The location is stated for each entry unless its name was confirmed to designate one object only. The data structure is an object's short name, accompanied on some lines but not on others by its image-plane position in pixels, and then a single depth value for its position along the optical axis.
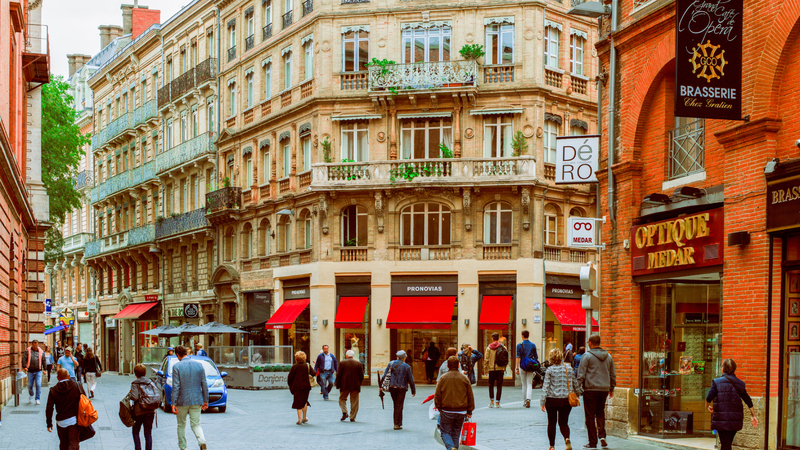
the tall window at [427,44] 38.09
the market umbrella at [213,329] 37.34
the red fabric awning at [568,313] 36.19
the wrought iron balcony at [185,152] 48.03
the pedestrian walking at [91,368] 31.22
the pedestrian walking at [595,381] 15.59
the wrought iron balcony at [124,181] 55.97
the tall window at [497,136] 37.25
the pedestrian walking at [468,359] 24.50
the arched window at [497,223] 36.84
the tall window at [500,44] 37.53
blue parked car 24.31
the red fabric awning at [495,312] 35.66
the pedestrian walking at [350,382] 21.20
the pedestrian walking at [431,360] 36.59
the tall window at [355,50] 39.00
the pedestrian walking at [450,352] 17.23
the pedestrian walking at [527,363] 23.83
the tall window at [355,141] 38.84
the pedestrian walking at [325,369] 29.28
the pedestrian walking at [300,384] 20.83
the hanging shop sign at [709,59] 13.77
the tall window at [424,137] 37.97
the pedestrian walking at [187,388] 15.70
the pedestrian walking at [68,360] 25.19
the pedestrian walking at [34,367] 27.58
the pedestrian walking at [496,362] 24.08
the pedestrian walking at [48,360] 35.57
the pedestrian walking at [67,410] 13.52
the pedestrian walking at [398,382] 19.66
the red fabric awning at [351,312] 37.72
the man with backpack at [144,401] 15.08
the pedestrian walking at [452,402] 13.91
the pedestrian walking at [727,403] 12.69
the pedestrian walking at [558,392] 14.99
